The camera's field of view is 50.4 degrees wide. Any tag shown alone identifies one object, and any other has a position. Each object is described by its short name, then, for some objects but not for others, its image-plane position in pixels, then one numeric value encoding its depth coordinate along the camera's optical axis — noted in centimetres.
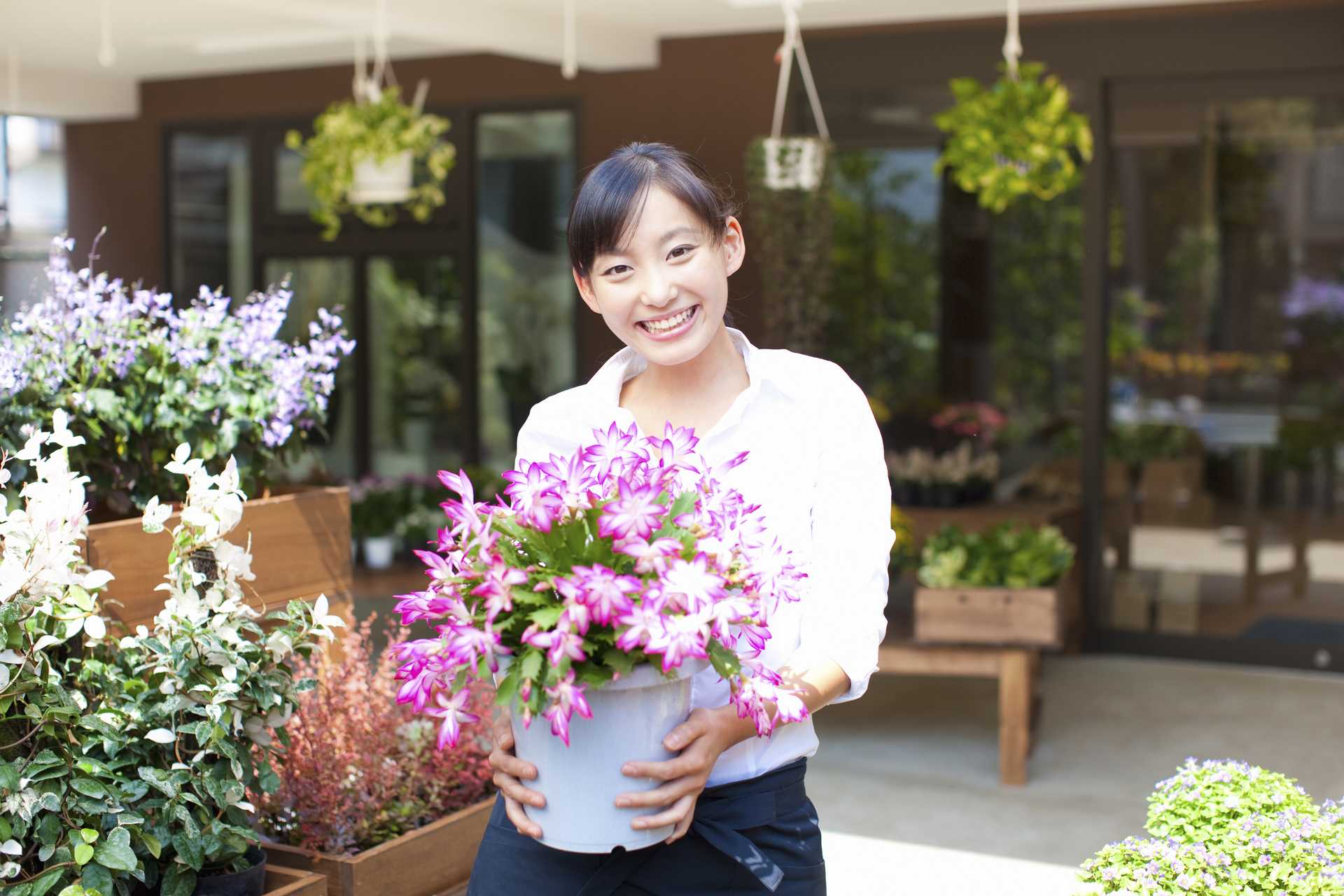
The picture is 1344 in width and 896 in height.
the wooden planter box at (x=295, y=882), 223
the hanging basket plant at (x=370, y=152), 620
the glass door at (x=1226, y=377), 653
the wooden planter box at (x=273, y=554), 238
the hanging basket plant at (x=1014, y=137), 505
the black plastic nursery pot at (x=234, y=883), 214
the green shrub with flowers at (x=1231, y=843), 214
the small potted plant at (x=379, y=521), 721
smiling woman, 158
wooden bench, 483
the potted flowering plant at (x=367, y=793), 252
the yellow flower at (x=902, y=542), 540
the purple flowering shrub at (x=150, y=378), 247
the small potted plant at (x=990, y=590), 483
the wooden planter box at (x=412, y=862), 245
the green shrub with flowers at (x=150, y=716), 197
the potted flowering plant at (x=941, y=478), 626
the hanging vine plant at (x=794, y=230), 549
